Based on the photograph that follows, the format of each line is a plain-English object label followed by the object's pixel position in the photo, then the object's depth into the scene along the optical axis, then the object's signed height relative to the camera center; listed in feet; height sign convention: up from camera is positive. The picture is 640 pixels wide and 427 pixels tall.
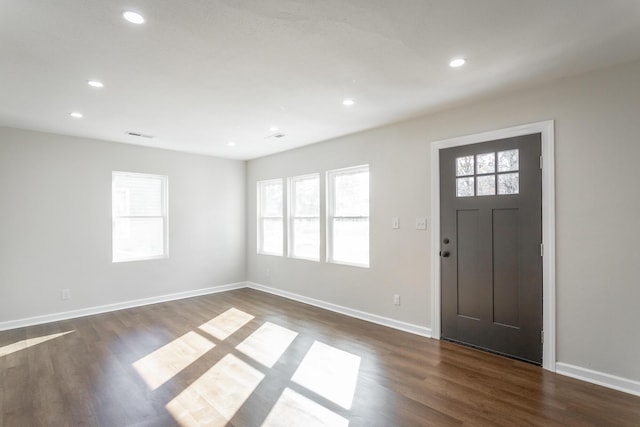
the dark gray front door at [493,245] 9.80 -1.06
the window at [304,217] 17.15 -0.17
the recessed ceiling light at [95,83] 9.18 +3.80
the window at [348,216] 14.80 -0.11
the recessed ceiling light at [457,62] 8.09 +3.86
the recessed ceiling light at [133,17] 6.13 +3.84
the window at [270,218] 19.52 -0.25
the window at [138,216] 16.58 -0.09
